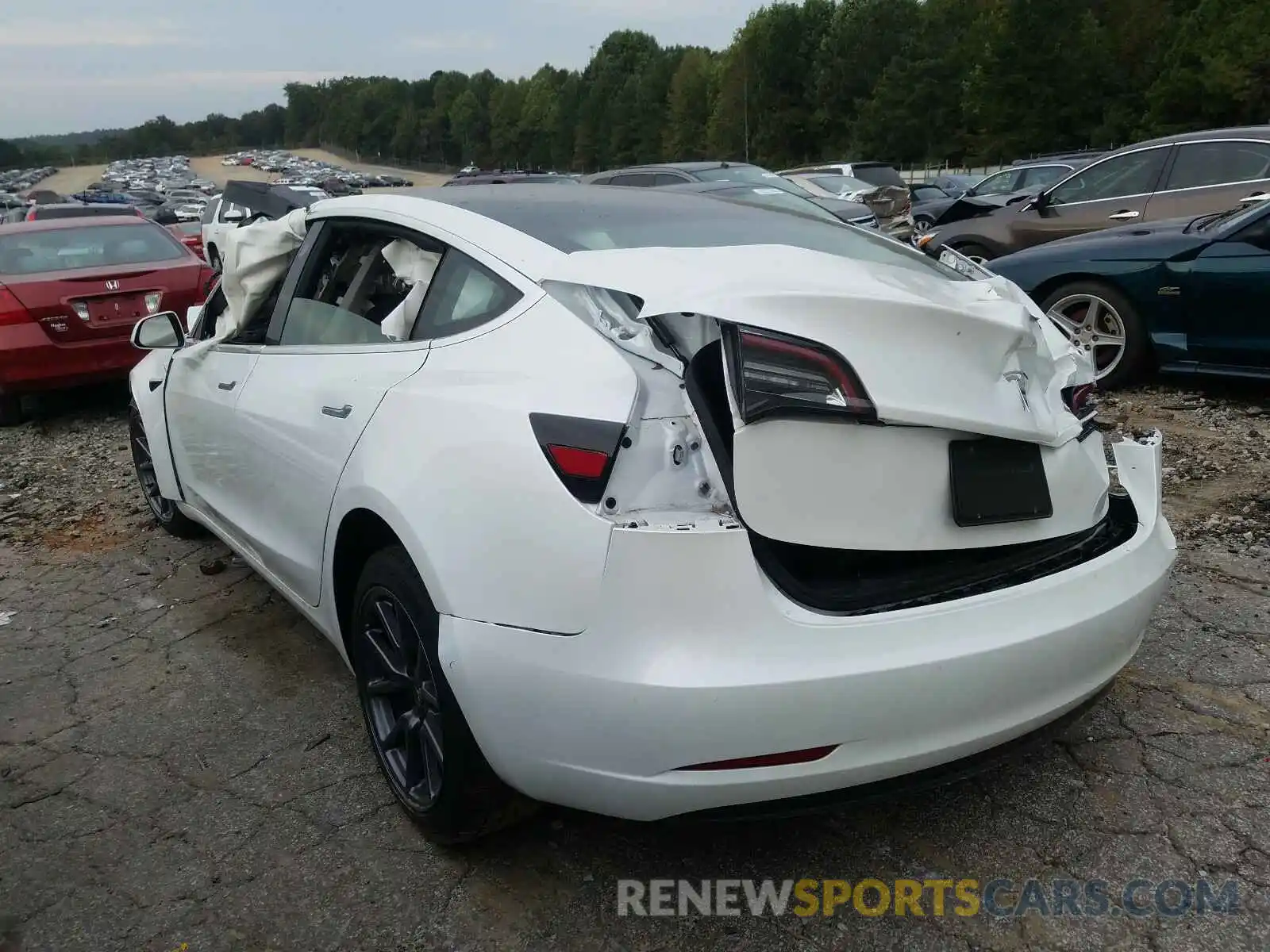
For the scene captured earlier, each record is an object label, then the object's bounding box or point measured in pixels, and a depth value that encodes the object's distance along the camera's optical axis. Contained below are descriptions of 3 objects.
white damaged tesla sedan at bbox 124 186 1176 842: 1.96
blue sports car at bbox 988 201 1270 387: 5.57
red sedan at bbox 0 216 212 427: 7.15
